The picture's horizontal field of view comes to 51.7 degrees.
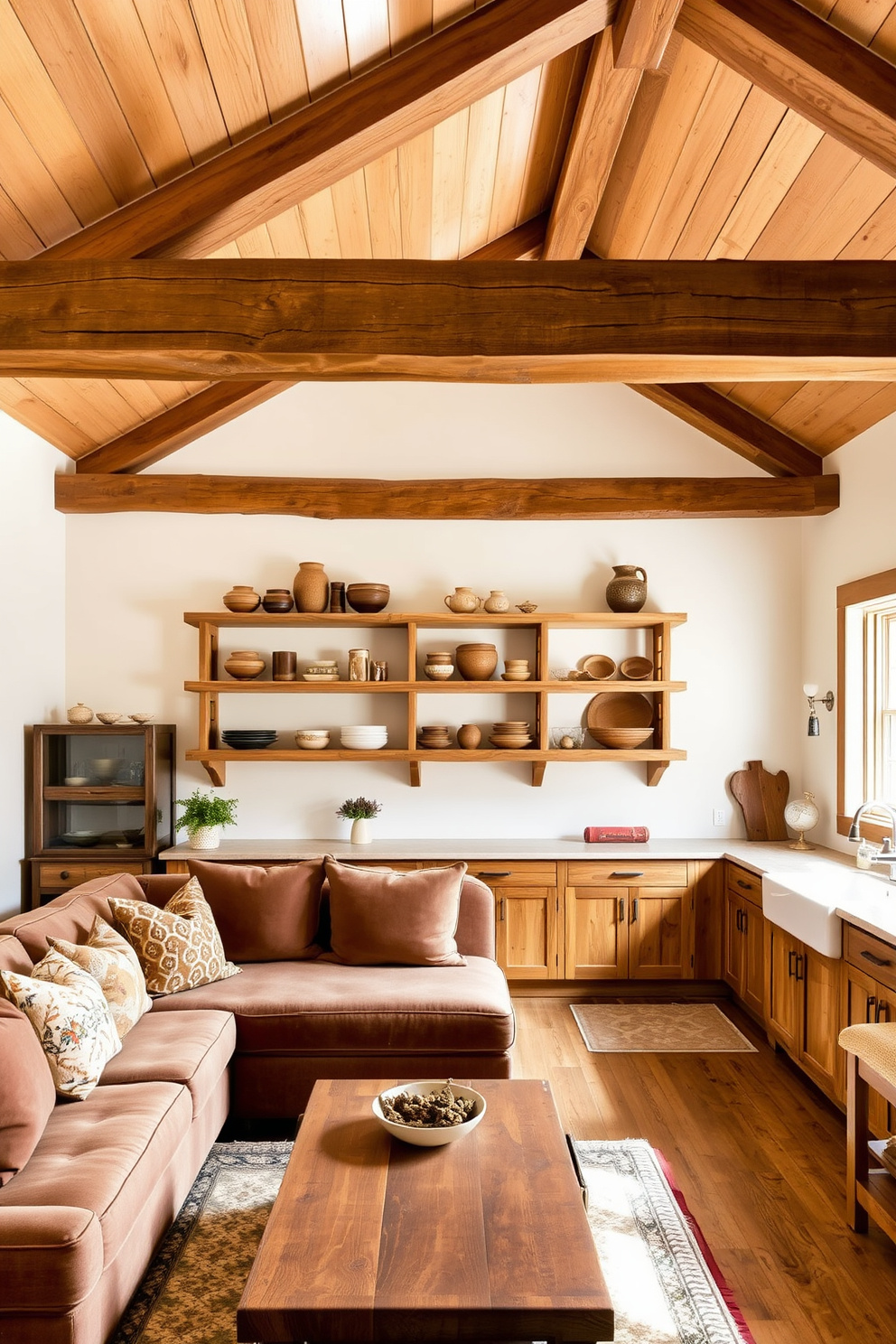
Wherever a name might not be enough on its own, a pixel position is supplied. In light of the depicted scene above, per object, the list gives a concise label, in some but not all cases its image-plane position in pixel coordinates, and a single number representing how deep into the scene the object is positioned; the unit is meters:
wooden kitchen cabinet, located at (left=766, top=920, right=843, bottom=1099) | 3.43
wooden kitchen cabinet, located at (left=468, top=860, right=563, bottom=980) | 4.82
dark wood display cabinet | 4.70
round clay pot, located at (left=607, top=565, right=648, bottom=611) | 5.16
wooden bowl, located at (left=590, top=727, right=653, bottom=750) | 5.12
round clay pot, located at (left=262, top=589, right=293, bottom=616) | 5.07
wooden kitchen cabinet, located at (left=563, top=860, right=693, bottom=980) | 4.84
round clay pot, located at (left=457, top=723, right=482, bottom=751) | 5.14
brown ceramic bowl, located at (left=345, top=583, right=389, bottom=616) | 5.10
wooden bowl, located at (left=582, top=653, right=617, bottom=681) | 5.34
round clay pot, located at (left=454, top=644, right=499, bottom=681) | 5.15
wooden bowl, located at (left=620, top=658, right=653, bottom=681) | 5.32
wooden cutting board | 5.28
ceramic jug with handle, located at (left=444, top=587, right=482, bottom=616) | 5.09
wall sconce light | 4.93
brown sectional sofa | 1.91
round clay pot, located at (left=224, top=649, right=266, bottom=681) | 5.11
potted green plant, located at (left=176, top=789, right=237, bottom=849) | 4.99
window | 4.64
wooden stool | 2.55
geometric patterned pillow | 3.37
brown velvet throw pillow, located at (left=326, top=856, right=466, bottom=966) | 3.72
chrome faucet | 3.58
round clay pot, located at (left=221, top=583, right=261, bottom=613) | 5.09
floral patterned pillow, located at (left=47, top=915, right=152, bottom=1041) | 2.96
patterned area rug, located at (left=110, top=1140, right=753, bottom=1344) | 2.25
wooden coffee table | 1.66
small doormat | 4.23
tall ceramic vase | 5.08
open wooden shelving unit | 5.03
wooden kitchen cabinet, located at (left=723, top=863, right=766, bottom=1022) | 4.32
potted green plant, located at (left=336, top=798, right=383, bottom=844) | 5.11
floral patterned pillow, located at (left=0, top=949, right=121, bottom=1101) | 2.51
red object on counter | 5.14
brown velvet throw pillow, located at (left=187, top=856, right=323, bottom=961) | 3.80
